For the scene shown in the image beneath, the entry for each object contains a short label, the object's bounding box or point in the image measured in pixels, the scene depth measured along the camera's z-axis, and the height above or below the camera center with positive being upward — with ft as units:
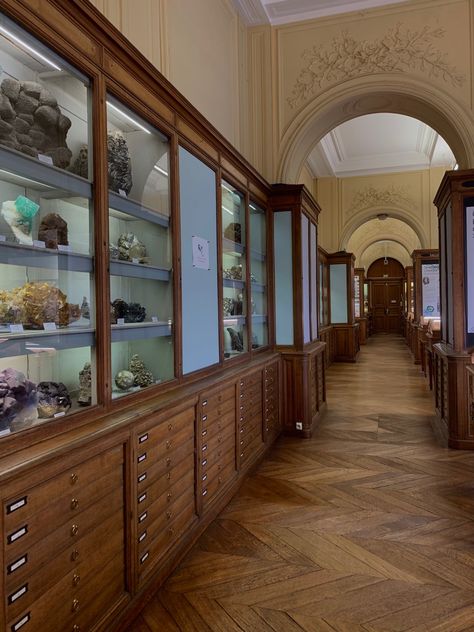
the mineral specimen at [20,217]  6.20 +1.29
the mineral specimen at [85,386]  7.29 -1.10
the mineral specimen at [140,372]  9.11 -1.15
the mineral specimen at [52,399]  6.47 -1.17
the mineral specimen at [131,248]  8.95 +1.25
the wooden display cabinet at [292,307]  18.65 +0.13
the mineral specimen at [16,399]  5.75 -1.04
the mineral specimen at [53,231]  6.77 +1.20
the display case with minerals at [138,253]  8.55 +1.19
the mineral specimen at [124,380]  8.55 -1.20
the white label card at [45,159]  6.58 +2.15
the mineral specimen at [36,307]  6.12 +0.11
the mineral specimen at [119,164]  8.37 +2.68
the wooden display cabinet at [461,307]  16.94 -0.01
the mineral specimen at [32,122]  6.11 +2.64
